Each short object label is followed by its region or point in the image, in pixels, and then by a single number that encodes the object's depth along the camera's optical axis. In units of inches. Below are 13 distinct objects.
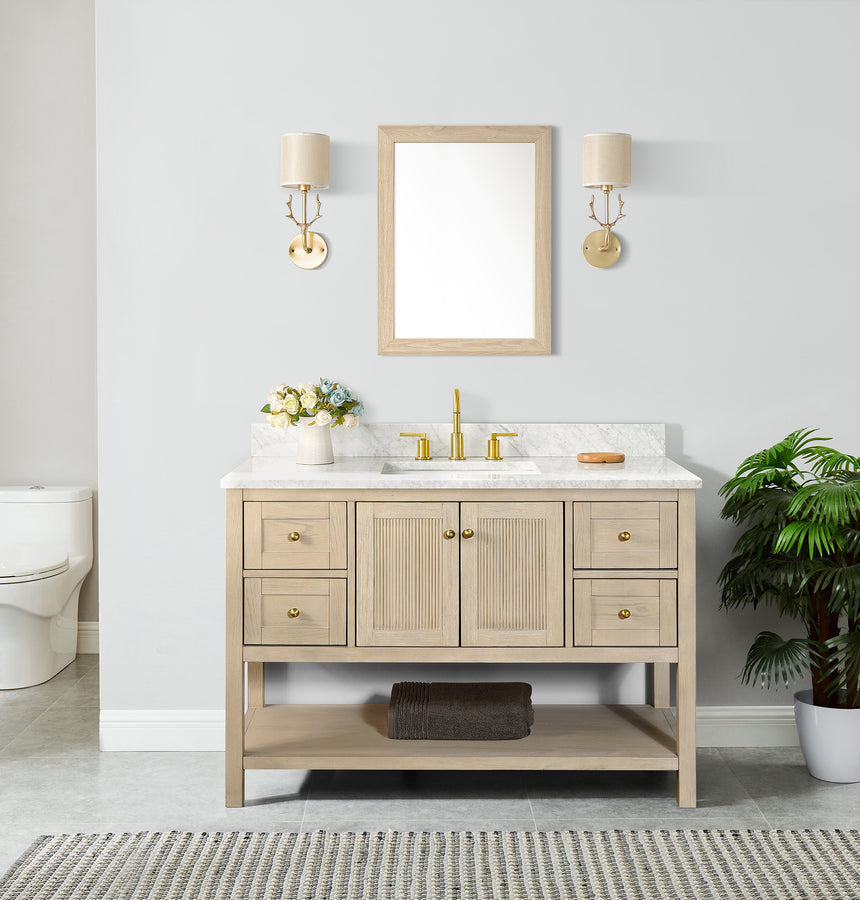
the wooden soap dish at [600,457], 109.7
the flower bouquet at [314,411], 108.2
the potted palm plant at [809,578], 101.1
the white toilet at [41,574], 138.3
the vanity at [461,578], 99.3
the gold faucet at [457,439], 114.9
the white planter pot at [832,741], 106.8
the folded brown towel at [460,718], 103.5
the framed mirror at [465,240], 115.3
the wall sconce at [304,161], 111.0
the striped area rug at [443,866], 84.9
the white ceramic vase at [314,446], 109.2
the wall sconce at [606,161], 111.0
